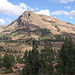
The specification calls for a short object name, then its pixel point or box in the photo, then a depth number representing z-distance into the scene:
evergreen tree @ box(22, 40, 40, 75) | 39.54
